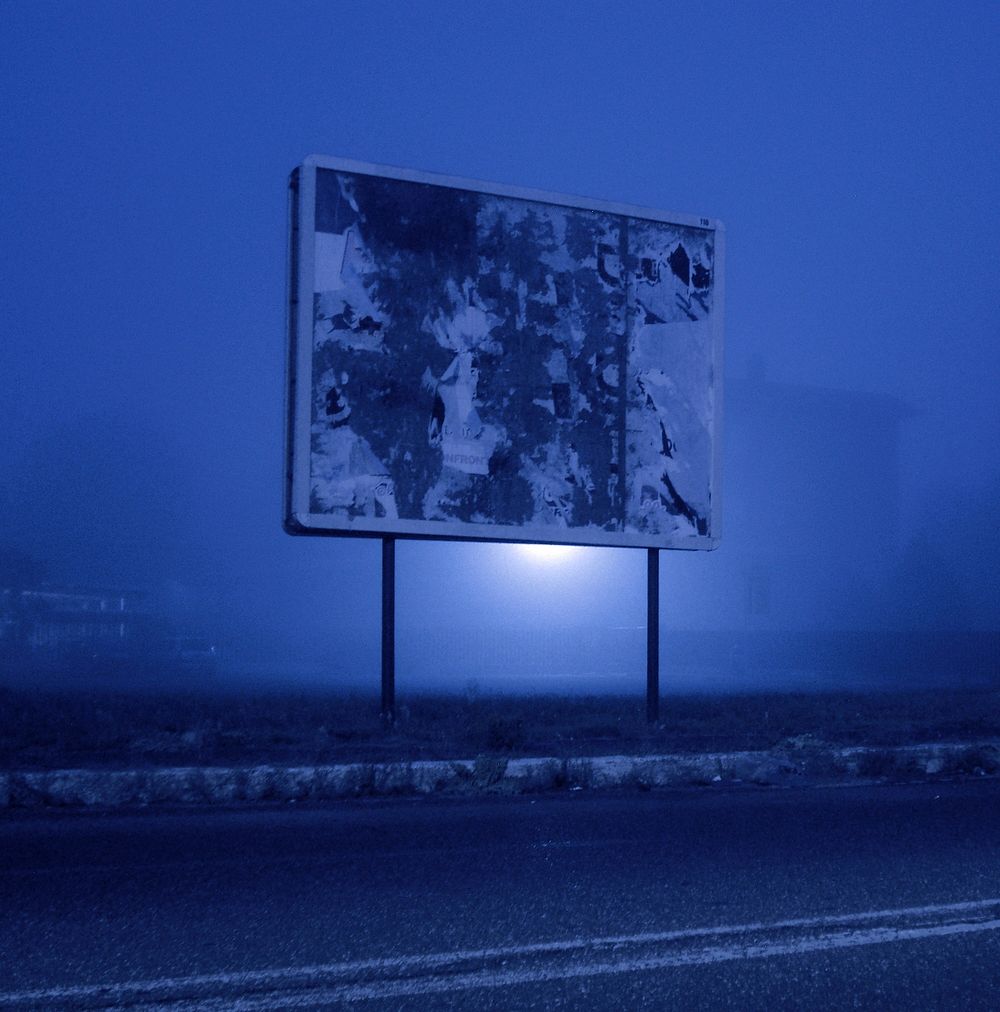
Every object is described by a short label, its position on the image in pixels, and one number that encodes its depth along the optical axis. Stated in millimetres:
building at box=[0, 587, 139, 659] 54250
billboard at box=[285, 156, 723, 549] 11336
